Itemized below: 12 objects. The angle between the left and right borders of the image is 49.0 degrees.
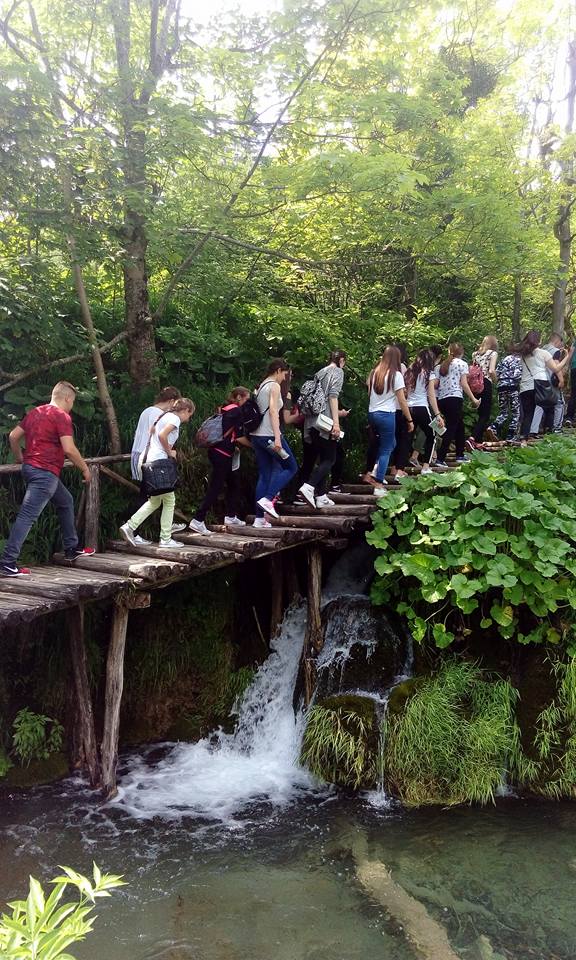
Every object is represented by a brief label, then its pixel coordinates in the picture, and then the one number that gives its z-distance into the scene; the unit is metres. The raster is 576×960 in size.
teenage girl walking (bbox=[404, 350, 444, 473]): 8.61
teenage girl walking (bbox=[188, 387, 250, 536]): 7.09
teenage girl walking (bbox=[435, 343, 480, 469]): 8.99
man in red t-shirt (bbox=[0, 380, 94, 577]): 5.54
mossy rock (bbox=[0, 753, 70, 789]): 6.32
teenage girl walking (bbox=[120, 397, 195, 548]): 6.16
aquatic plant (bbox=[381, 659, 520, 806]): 6.19
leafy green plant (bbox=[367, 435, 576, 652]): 6.50
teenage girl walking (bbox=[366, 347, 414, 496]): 7.68
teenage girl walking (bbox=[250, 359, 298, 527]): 7.02
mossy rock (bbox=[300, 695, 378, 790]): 6.37
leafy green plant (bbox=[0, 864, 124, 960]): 1.61
